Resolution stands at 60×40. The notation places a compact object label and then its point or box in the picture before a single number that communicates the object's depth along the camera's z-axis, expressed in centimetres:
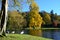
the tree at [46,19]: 4310
